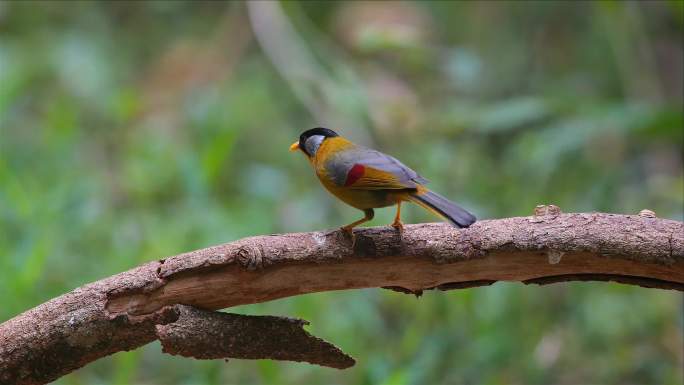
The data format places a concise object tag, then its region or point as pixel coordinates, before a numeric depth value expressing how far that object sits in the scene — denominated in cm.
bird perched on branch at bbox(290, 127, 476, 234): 580
